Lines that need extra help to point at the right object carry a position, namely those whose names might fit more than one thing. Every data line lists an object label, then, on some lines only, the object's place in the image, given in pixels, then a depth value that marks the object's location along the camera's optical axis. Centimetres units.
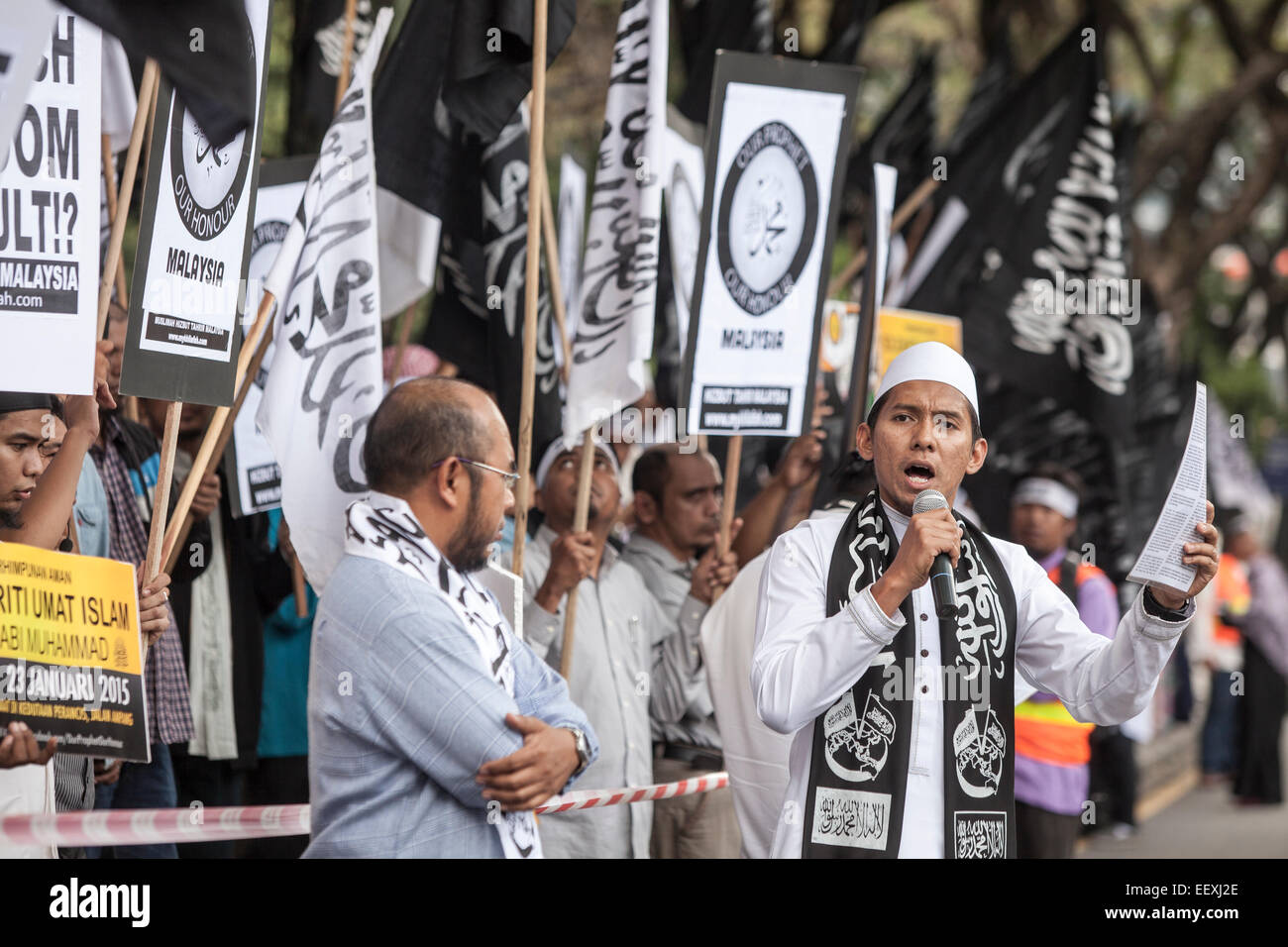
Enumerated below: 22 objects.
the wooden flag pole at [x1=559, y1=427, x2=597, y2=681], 1106
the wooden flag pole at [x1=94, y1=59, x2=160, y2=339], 934
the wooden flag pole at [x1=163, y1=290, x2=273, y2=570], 923
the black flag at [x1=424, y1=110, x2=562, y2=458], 1215
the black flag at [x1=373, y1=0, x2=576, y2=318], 1118
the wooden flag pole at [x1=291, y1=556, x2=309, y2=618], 1181
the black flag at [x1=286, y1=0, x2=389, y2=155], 1409
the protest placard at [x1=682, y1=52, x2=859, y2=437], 1192
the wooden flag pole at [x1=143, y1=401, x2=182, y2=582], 869
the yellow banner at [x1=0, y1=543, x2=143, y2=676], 770
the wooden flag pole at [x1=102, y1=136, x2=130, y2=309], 1023
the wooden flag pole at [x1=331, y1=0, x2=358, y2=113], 1160
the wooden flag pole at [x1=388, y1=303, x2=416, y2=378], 1291
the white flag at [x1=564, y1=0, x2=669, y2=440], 1142
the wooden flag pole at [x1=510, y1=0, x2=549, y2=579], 1035
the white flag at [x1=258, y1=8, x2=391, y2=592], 955
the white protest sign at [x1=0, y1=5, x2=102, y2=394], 802
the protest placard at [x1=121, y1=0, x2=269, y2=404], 859
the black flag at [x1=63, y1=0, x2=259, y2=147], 616
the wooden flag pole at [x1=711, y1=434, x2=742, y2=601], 1251
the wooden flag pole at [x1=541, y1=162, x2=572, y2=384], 1115
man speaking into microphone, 746
